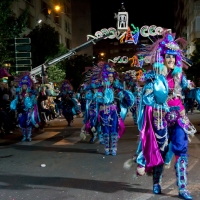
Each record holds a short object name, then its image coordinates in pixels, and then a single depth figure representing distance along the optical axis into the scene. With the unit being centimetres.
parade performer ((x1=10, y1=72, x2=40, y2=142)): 1009
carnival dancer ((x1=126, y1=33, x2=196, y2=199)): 424
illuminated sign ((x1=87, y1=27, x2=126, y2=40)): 1770
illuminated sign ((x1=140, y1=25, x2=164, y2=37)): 1705
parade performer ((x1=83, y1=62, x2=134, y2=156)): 744
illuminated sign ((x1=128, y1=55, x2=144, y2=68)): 2222
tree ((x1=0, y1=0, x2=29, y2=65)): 1313
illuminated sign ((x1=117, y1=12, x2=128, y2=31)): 1652
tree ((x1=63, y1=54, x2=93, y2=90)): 3704
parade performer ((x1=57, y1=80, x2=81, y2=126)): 1463
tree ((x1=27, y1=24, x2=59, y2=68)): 2512
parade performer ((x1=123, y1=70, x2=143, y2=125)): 1384
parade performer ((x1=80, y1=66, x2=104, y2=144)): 829
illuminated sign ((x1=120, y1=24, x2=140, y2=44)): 1847
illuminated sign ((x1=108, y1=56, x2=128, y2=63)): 2739
